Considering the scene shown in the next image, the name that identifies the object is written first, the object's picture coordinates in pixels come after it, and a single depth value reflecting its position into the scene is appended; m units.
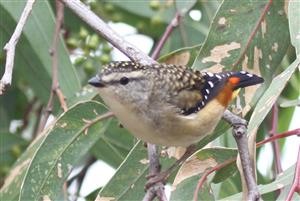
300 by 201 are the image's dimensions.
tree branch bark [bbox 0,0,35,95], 4.10
